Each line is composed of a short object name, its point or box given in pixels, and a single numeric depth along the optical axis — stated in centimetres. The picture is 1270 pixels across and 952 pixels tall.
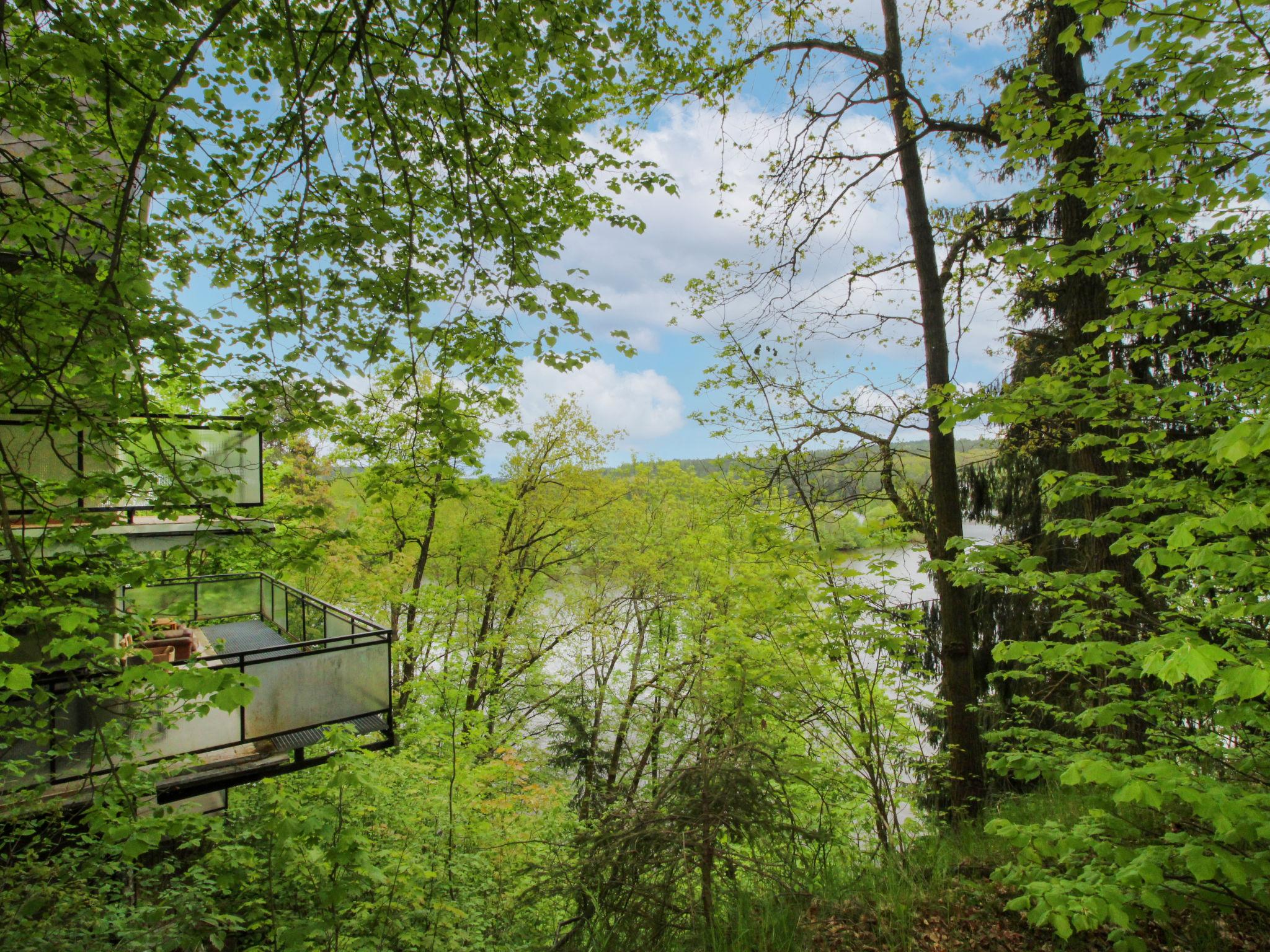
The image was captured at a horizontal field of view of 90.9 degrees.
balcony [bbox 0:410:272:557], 335
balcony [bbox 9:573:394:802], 585
